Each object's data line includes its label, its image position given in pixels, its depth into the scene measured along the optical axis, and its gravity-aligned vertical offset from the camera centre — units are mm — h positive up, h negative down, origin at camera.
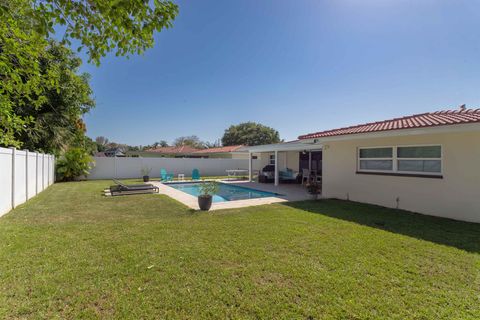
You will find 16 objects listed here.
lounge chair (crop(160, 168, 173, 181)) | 19406 -1362
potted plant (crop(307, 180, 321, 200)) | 10395 -1289
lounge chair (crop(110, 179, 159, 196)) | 11828 -1555
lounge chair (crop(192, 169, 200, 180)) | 20320 -1297
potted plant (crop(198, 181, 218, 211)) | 8058 -1448
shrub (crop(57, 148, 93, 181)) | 17500 -308
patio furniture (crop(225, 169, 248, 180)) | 23125 -1479
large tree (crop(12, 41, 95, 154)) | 14938 +3366
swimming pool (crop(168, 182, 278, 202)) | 12710 -1973
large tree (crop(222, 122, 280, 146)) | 53344 +6279
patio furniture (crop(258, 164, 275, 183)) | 18031 -1202
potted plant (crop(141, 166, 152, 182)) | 21888 -973
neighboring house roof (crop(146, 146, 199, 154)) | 39403 +1756
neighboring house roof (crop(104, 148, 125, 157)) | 59772 +1987
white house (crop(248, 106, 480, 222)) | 6805 -78
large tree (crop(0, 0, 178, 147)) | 2715 +1815
